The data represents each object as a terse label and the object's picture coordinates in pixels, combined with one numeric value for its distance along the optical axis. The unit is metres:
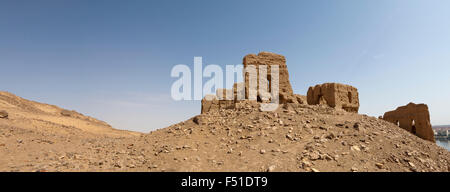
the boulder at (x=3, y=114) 14.44
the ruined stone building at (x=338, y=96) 16.78
